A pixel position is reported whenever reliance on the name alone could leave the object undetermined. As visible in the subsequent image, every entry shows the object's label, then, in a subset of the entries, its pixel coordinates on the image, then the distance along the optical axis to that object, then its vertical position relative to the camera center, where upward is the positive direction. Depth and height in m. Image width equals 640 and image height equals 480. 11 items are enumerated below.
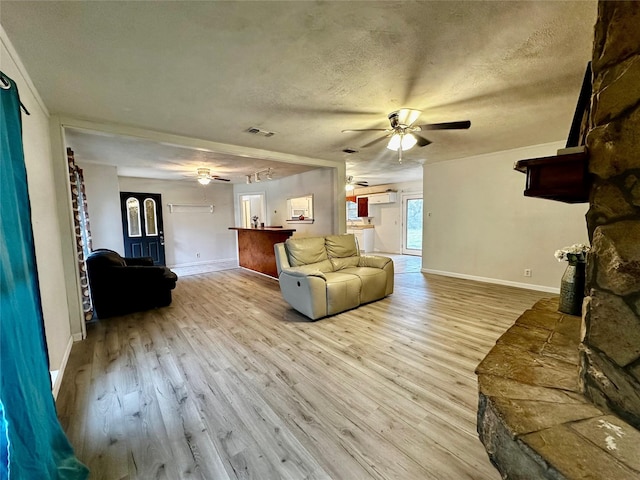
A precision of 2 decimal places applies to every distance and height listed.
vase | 1.77 -0.54
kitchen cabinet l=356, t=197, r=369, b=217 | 9.34 +0.28
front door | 6.50 -0.17
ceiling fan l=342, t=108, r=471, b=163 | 2.52 +0.86
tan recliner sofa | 3.33 -0.83
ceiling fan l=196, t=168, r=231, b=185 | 5.49 +0.88
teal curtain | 0.96 -0.51
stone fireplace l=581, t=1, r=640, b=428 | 0.92 -0.04
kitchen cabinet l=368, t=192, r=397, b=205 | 8.61 +0.53
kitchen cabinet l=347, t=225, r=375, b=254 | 9.30 -0.77
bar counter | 5.36 -0.70
